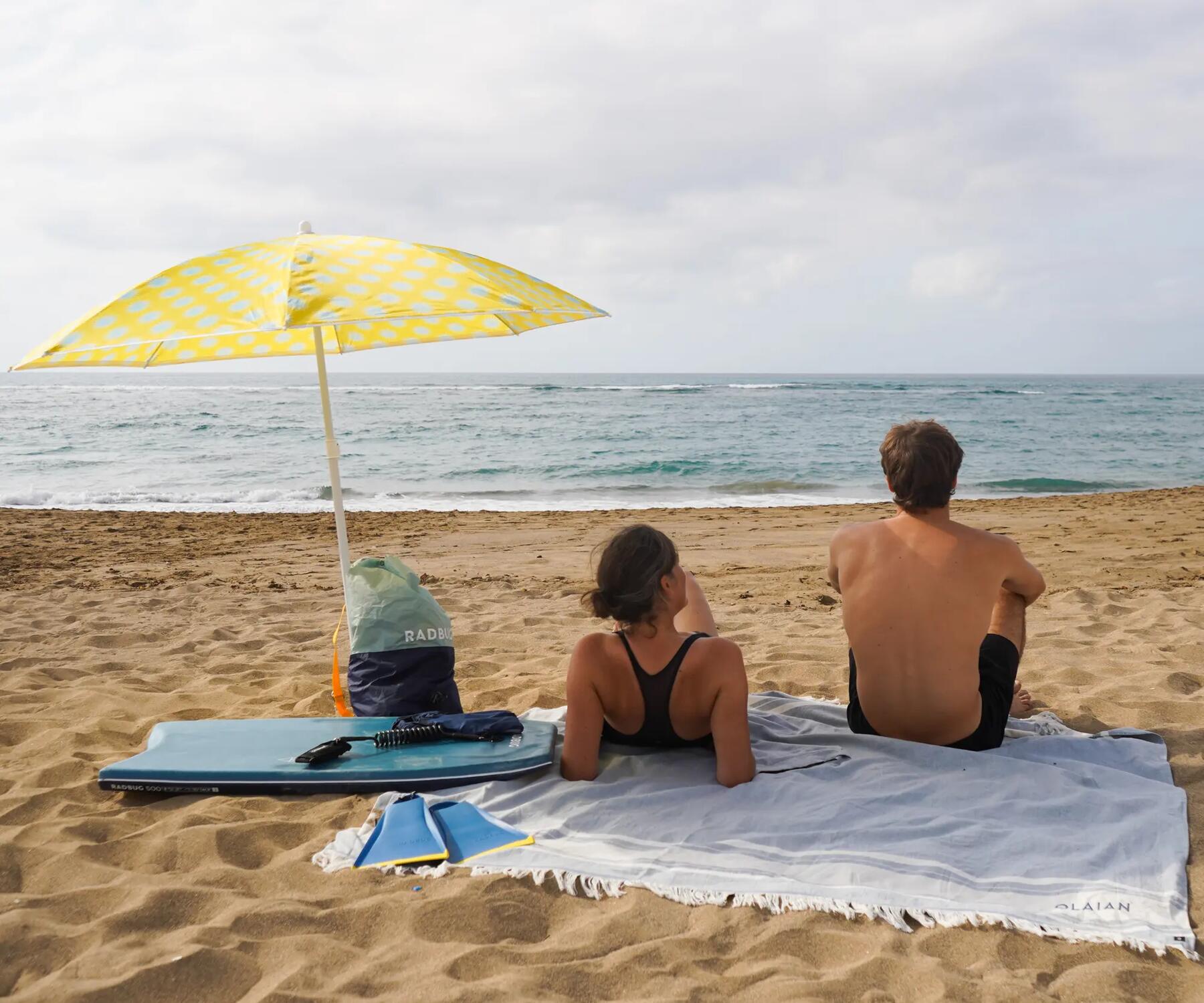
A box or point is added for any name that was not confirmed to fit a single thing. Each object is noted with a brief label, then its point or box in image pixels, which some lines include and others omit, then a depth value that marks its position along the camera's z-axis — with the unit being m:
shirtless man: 3.03
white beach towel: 2.38
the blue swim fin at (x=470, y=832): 2.68
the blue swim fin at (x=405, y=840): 2.61
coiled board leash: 3.24
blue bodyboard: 3.11
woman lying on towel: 2.91
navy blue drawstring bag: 3.72
